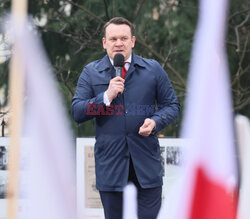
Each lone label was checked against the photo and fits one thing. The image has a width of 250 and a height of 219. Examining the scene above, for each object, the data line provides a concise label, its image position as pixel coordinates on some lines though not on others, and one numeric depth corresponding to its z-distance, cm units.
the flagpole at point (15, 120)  856
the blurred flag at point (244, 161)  844
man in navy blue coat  1407
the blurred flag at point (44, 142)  827
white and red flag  817
